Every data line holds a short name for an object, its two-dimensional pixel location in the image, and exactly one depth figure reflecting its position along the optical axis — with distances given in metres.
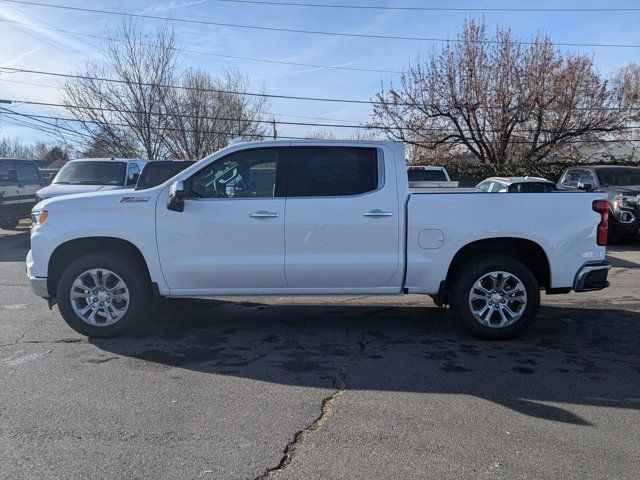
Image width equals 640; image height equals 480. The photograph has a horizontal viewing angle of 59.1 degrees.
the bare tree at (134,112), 24.34
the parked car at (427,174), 13.70
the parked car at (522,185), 13.90
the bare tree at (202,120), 26.02
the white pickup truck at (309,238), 5.68
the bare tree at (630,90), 25.97
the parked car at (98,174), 12.86
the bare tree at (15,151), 66.31
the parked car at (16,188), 14.87
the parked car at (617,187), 13.00
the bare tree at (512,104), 24.67
